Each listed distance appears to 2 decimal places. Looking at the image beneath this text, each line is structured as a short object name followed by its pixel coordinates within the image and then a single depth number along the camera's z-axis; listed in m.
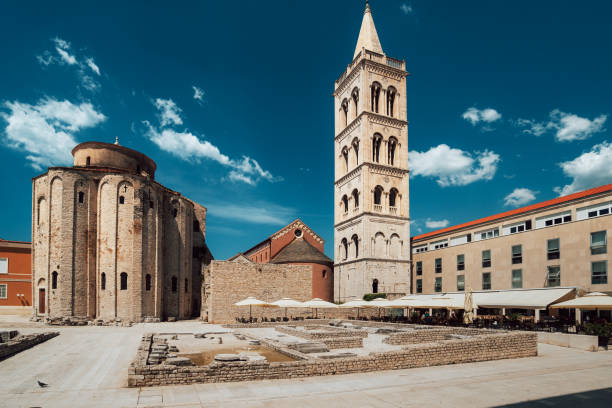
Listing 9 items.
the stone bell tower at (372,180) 49.41
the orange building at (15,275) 48.72
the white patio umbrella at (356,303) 35.06
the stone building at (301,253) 51.62
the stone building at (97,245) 41.22
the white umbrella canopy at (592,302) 21.56
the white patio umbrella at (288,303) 33.45
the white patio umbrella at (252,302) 32.56
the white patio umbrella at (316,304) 33.29
